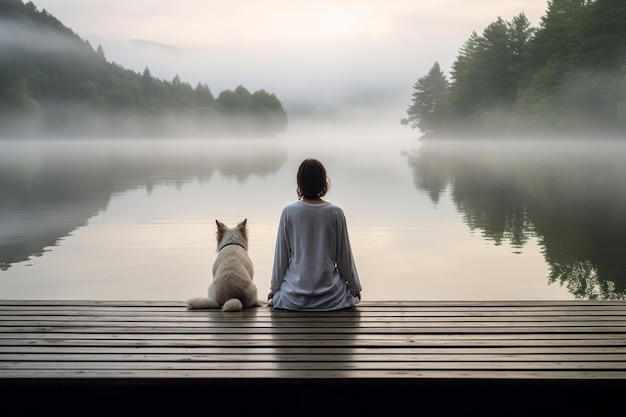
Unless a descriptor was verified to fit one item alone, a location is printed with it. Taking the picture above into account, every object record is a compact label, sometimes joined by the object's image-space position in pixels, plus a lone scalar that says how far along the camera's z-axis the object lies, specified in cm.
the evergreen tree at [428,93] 9517
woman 448
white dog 477
